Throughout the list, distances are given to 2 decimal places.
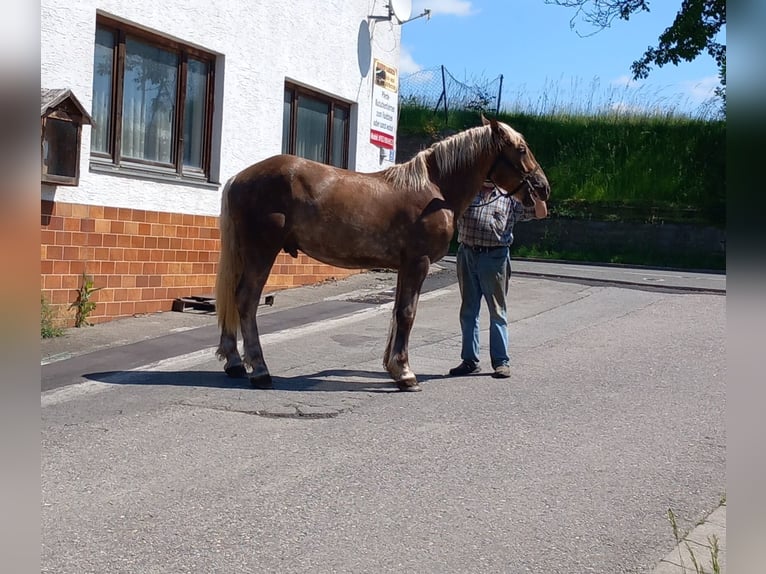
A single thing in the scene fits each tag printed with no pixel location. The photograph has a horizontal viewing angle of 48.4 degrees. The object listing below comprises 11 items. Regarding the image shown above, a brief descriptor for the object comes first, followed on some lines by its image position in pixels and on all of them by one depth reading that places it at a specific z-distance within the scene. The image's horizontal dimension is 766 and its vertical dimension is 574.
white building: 8.83
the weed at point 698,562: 2.76
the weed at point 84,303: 8.92
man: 7.73
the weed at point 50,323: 8.25
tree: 14.16
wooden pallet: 10.38
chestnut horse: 7.04
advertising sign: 14.82
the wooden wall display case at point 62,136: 8.16
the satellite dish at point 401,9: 14.13
